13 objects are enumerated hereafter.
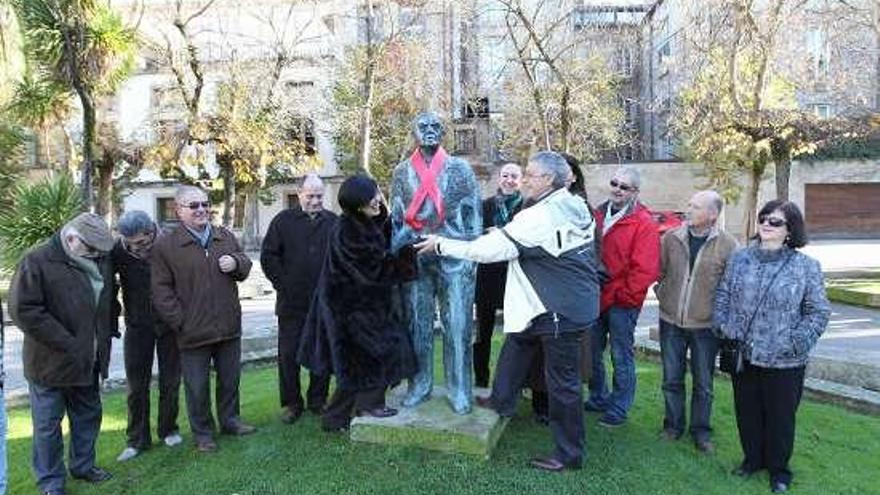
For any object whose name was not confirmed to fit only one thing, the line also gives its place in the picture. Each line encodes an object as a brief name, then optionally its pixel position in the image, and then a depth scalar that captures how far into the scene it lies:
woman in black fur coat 4.79
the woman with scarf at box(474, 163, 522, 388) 5.81
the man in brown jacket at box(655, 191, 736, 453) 5.14
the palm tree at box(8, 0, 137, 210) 12.48
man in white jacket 4.38
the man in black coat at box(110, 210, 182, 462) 5.18
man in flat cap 4.47
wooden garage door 31.77
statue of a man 4.96
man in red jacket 5.42
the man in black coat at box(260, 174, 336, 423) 5.68
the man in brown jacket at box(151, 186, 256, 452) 5.06
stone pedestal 4.81
